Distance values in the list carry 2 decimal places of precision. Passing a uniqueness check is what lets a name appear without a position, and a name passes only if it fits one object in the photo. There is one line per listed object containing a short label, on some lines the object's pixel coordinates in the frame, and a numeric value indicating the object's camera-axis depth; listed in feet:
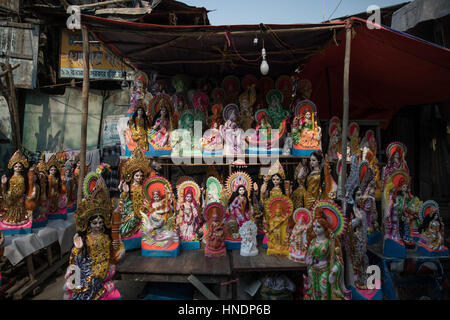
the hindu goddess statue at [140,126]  17.81
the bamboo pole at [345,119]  12.84
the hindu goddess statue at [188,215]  14.76
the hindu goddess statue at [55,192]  18.75
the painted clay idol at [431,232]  12.88
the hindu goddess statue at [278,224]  13.44
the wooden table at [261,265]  11.98
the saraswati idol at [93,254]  10.02
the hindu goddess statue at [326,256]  10.43
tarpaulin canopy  12.77
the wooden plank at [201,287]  11.61
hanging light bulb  12.76
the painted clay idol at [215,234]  13.52
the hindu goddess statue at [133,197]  14.74
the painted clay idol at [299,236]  12.50
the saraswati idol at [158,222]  13.64
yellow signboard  32.01
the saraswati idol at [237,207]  14.76
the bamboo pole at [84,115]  13.23
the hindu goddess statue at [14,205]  15.43
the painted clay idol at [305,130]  17.31
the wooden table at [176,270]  11.82
